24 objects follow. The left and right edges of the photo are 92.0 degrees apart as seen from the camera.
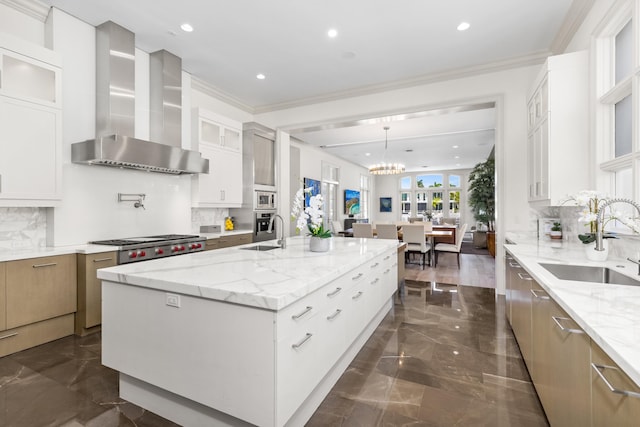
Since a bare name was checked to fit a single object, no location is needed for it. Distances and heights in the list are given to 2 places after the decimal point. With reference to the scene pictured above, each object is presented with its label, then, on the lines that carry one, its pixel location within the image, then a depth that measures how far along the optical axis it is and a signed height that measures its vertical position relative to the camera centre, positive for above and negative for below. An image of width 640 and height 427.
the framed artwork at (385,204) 14.86 +0.43
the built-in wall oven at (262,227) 5.36 -0.25
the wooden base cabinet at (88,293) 2.91 -0.77
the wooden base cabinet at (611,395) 0.83 -0.54
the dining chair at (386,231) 6.22 -0.37
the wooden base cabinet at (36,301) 2.53 -0.77
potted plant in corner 8.48 +0.55
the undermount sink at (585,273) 1.91 -0.39
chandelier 8.36 +1.22
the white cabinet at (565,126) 2.79 +0.81
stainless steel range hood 3.21 +1.18
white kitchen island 1.40 -0.63
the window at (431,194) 13.88 +0.85
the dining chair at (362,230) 6.57 -0.37
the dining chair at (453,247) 6.38 -0.71
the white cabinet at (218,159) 4.58 +0.85
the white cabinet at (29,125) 2.63 +0.79
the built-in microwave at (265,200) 5.45 +0.23
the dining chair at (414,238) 6.13 -0.50
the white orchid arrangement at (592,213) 1.91 +0.00
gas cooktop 3.18 -0.38
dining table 6.61 -0.54
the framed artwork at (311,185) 8.61 +0.79
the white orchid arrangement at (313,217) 2.41 -0.03
